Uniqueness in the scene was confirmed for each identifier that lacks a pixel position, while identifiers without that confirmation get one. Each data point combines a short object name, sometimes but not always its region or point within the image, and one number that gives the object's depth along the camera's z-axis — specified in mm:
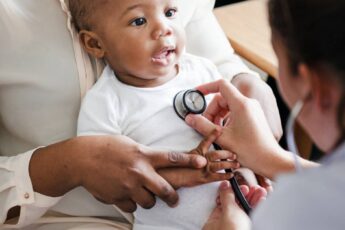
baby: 1156
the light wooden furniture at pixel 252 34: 1567
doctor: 629
